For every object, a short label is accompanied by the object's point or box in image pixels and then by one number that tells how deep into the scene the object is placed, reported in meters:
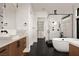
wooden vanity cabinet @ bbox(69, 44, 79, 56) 1.00
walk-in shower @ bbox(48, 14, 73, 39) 4.31
